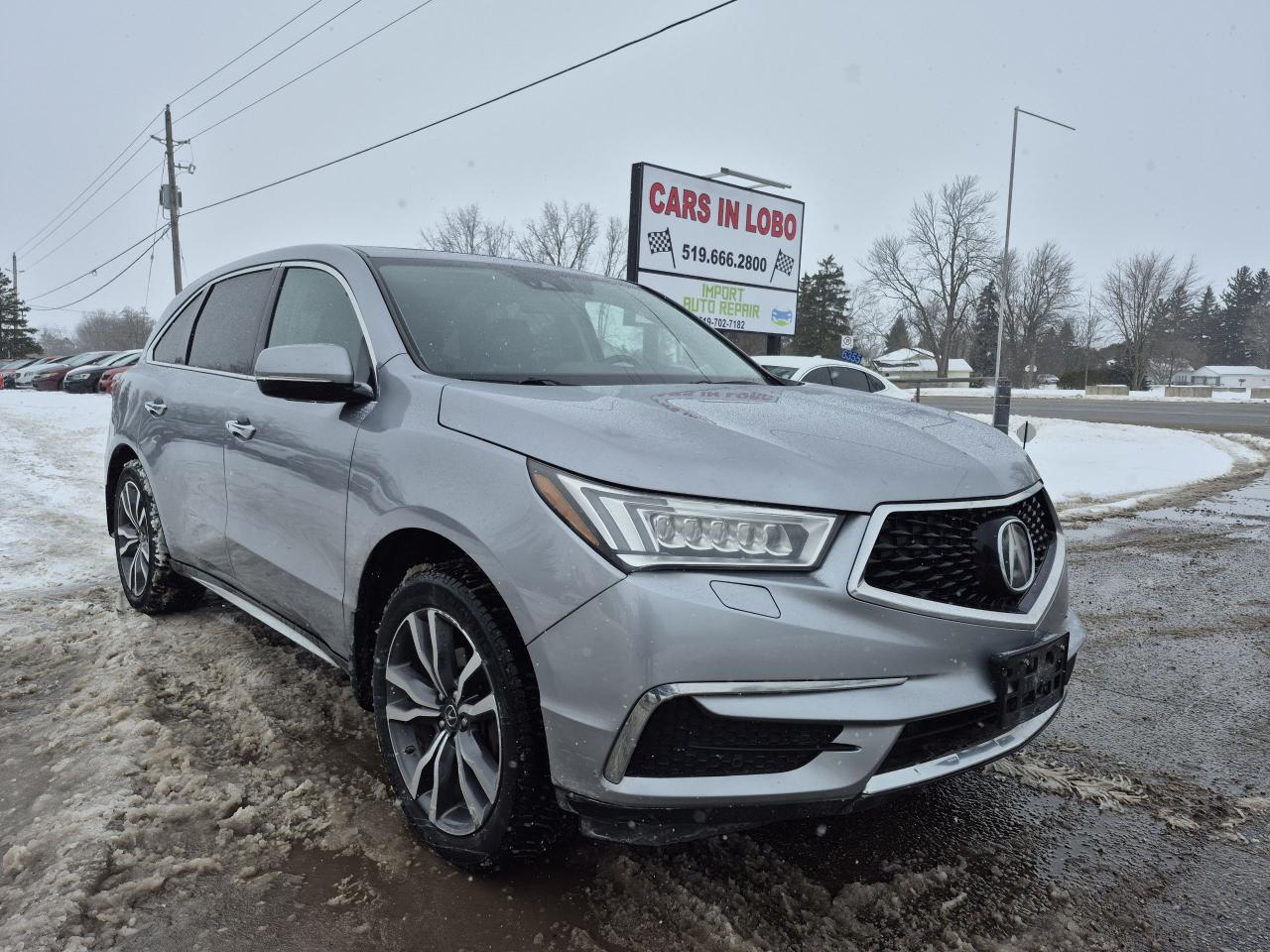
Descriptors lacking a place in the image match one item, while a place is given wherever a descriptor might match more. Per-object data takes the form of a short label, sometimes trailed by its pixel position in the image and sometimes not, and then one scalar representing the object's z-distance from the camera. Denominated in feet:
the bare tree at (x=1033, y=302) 238.48
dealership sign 42.27
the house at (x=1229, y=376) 325.21
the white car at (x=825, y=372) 35.37
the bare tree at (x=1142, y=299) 223.51
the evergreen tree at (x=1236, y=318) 330.75
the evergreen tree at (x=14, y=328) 213.46
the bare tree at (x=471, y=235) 213.05
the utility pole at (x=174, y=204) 106.42
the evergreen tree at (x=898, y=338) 354.33
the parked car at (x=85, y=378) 92.32
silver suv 6.04
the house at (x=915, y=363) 283.79
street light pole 95.50
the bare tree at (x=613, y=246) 206.04
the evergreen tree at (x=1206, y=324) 328.29
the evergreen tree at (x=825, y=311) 216.54
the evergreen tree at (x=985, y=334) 281.95
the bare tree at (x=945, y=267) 215.72
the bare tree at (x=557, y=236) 206.59
